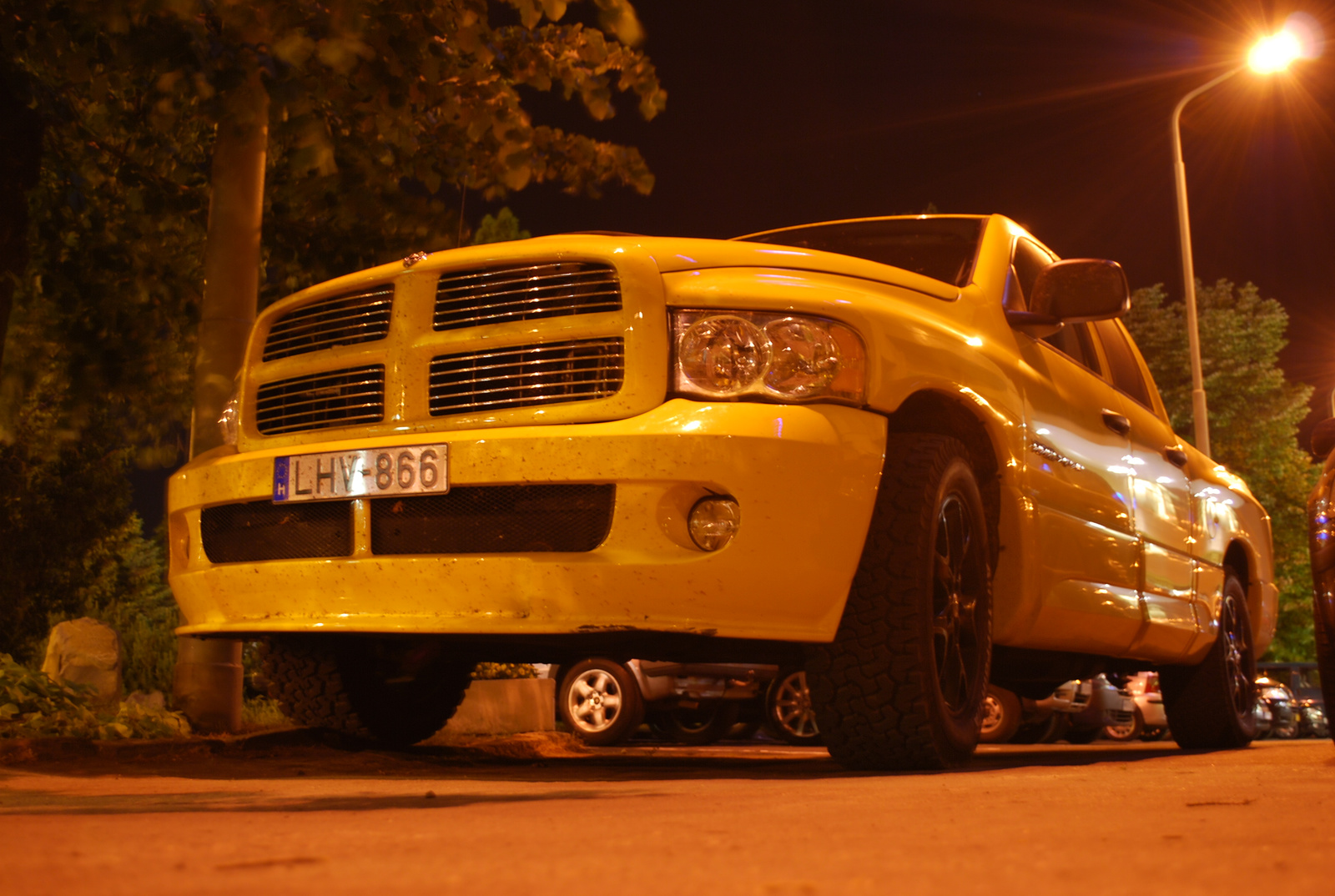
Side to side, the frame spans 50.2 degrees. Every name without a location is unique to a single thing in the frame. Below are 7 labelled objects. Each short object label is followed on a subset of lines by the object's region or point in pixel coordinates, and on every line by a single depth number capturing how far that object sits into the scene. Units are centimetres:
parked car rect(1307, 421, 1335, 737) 509
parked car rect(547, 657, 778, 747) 882
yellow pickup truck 366
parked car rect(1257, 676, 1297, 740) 1672
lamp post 1708
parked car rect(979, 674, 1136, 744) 1091
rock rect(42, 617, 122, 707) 815
